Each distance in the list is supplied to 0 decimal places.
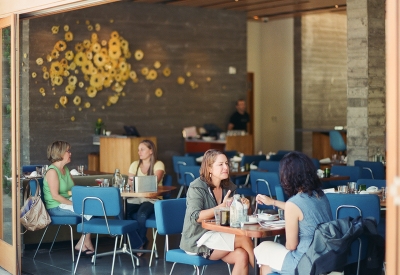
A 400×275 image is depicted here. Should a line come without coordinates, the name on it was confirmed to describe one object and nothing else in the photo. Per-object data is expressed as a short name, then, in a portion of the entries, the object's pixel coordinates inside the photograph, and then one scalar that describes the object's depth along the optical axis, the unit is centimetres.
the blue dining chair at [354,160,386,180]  895
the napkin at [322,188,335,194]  673
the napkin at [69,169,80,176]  893
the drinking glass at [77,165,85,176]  899
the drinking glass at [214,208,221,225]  527
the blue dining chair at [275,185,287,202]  719
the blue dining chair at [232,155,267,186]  1070
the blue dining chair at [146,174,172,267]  734
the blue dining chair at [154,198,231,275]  559
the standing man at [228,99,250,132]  1475
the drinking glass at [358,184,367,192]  691
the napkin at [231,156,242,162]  1075
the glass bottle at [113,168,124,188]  773
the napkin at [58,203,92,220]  761
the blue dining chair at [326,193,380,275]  582
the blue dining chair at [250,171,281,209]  841
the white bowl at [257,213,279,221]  529
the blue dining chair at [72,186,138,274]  684
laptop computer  734
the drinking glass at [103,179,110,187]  766
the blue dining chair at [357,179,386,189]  701
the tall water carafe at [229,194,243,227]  515
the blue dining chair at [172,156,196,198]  1095
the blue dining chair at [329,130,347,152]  1330
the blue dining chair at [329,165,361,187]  860
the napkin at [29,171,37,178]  838
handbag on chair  751
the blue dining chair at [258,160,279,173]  955
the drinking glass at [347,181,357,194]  683
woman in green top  765
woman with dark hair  474
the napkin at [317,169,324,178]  857
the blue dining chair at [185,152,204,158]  1172
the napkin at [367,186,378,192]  679
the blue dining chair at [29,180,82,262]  749
